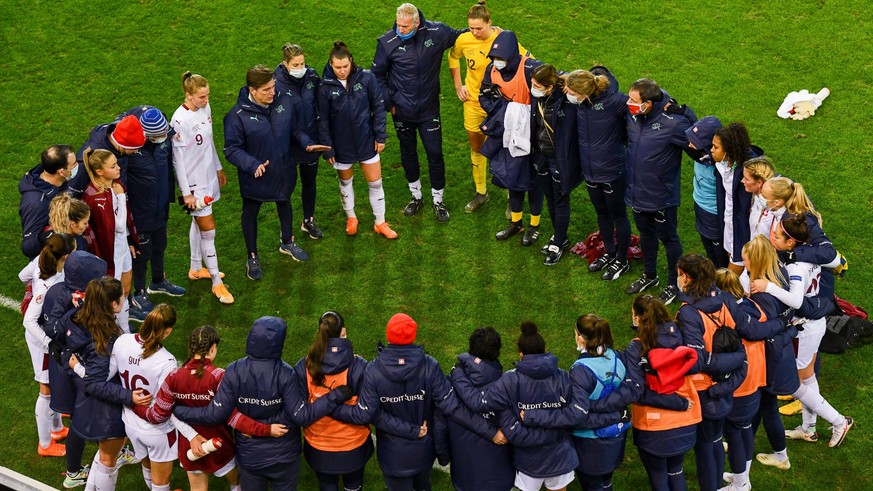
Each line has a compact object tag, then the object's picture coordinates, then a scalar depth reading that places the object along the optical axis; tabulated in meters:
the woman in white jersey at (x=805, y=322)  15.64
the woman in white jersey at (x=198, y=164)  19.08
